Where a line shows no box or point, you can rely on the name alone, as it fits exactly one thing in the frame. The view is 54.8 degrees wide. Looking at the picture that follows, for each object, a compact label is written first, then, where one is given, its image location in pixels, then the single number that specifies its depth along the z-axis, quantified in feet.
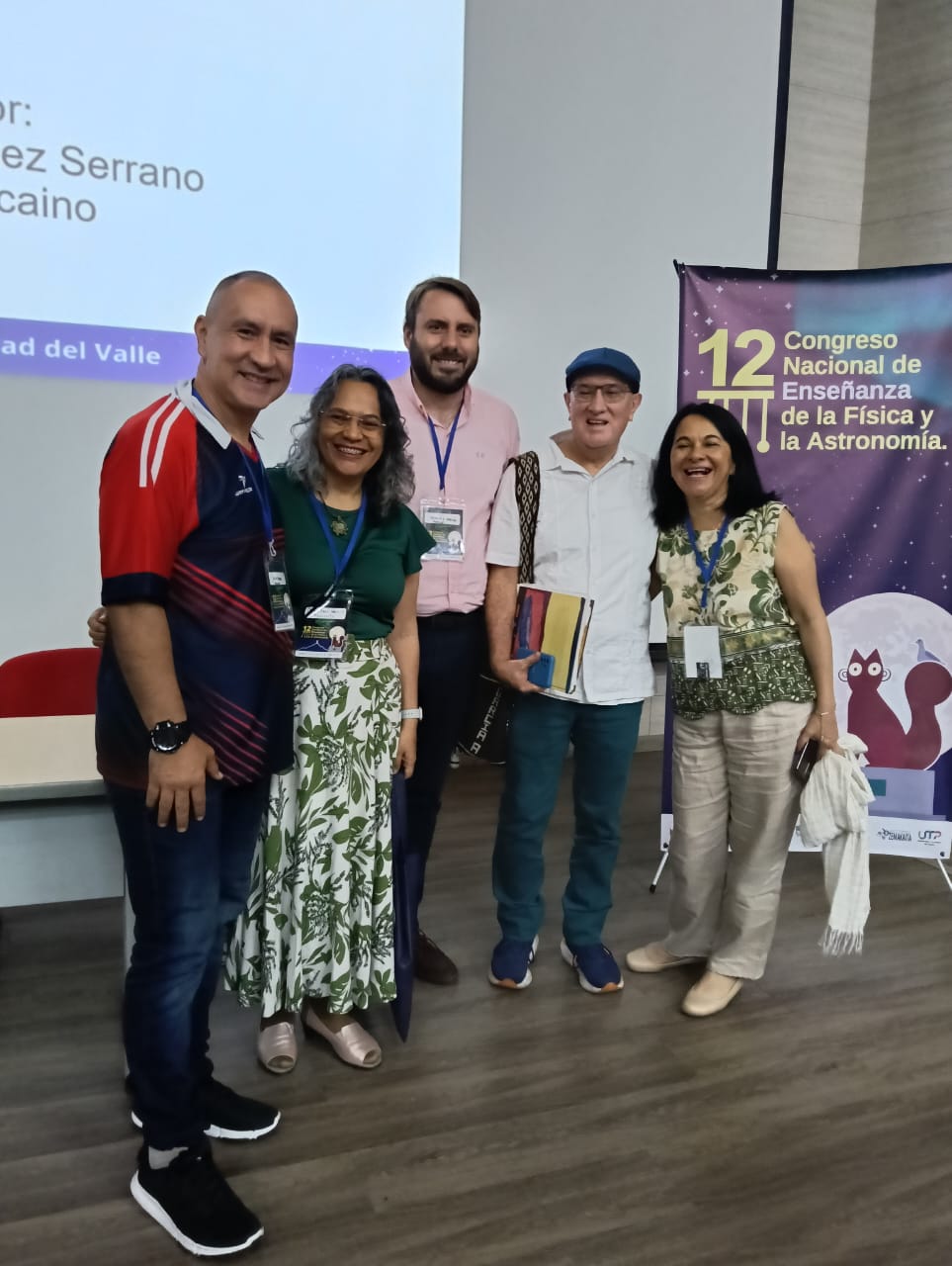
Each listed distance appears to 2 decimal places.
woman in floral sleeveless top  7.06
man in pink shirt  7.13
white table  5.76
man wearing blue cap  7.03
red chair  8.04
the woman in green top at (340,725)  5.83
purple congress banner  9.48
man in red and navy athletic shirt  4.29
